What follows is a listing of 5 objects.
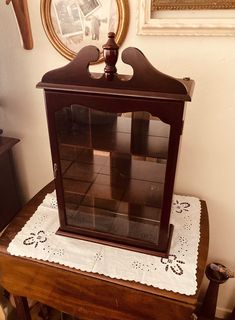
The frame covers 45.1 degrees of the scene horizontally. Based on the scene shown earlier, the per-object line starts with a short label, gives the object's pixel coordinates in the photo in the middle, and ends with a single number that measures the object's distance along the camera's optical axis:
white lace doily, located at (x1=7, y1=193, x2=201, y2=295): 0.87
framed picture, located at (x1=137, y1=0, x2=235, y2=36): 0.87
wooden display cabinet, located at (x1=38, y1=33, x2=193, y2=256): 0.71
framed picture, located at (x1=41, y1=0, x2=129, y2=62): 0.95
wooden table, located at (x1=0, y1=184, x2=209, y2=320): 0.84
